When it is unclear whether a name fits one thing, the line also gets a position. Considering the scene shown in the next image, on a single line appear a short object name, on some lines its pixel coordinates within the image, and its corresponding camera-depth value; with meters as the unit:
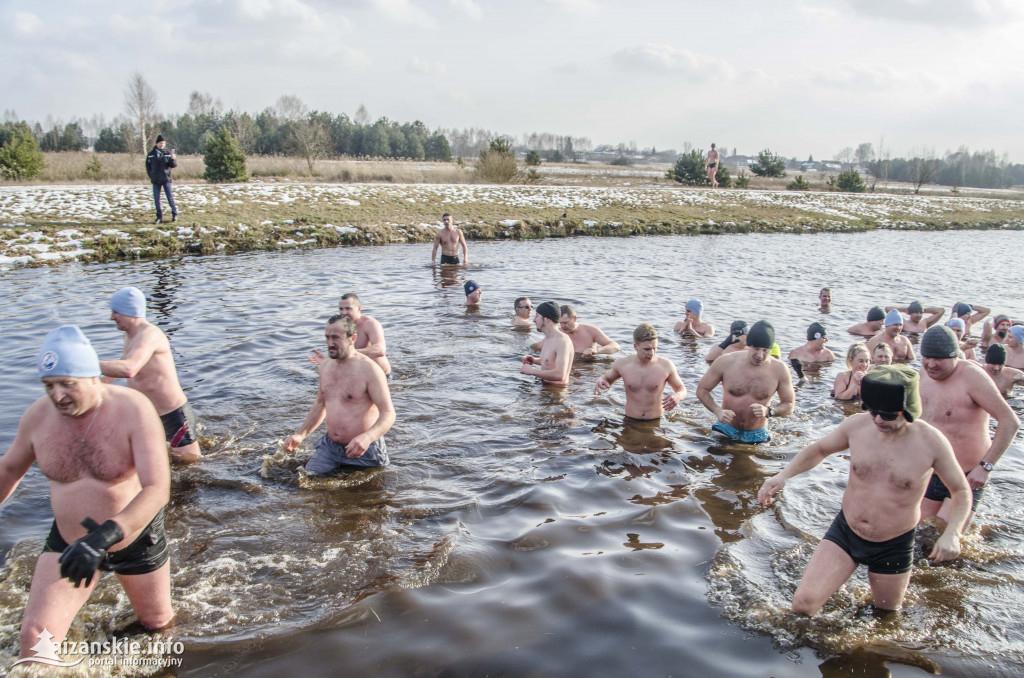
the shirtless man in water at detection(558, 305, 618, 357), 10.31
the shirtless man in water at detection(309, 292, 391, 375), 8.00
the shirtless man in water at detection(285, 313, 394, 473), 5.79
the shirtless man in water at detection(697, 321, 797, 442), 6.59
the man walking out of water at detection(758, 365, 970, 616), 3.89
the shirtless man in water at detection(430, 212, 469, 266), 17.44
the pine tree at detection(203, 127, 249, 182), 25.75
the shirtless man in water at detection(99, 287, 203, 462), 5.67
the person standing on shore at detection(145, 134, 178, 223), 16.66
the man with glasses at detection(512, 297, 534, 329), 11.60
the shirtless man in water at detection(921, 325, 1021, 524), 4.90
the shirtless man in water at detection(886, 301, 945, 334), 12.18
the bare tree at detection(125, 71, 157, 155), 46.44
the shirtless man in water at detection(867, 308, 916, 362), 9.30
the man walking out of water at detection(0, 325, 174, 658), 3.38
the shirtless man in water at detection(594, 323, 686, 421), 7.12
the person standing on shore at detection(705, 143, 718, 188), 36.96
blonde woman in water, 8.20
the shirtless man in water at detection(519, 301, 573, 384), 8.76
